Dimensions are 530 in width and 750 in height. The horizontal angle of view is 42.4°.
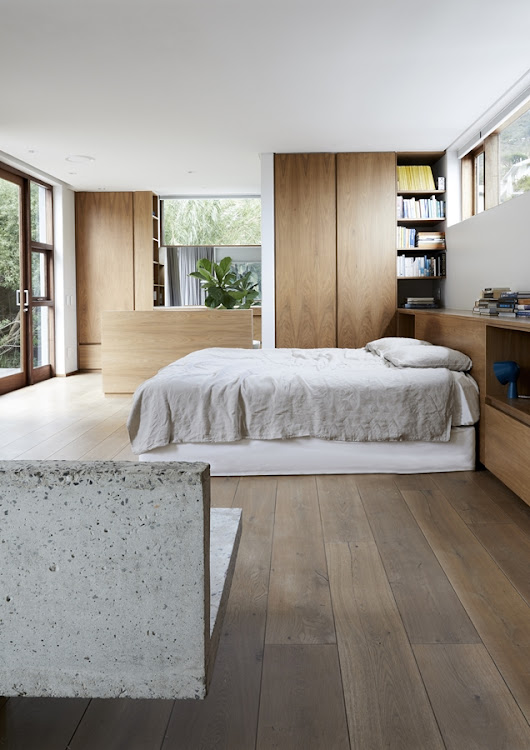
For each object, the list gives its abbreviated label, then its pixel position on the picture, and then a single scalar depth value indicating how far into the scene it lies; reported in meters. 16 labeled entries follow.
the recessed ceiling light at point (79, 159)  6.69
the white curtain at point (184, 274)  9.33
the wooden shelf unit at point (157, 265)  9.12
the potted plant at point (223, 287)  7.64
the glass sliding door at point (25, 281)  6.91
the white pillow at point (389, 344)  4.45
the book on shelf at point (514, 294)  3.80
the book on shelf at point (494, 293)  4.22
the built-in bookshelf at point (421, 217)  6.55
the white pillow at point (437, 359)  3.73
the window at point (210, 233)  9.18
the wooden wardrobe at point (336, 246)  6.51
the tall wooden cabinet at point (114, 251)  8.73
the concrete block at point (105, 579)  1.04
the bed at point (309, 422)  3.46
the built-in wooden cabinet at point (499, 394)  2.94
